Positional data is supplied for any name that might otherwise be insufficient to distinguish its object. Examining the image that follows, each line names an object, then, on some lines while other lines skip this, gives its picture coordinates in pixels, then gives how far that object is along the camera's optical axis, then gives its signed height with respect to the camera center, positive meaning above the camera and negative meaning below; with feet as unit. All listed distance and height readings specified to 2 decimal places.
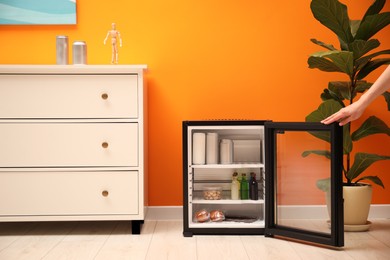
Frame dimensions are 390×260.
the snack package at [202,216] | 9.52 -1.47
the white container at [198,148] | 9.62 -0.36
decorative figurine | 10.10 +1.47
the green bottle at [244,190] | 9.64 -1.06
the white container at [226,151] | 9.70 -0.41
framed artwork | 10.48 +2.10
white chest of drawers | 9.20 -0.28
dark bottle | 9.57 -1.05
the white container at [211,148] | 9.68 -0.36
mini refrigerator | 8.55 -0.85
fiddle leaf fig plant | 8.98 +1.01
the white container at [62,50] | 9.83 +1.29
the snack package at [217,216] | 9.56 -1.48
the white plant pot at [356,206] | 9.55 -1.32
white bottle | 9.66 -1.06
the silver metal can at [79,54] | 9.79 +1.22
